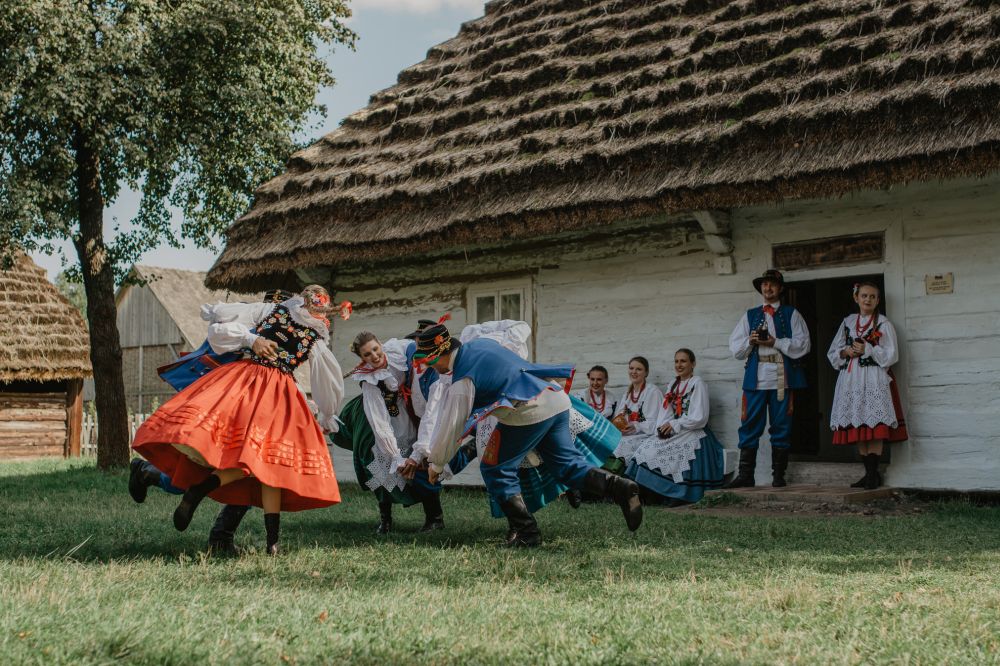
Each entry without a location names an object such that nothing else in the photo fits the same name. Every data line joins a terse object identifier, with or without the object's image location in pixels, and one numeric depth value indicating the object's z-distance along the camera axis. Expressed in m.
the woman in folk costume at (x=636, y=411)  8.17
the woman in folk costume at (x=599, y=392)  8.59
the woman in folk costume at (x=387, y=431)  6.04
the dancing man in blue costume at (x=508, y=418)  5.13
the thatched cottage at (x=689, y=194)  7.00
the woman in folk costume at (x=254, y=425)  4.72
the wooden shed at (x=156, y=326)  31.05
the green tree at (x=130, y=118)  11.73
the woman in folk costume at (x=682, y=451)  7.70
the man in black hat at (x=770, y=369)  7.62
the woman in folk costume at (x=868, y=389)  7.10
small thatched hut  18.31
